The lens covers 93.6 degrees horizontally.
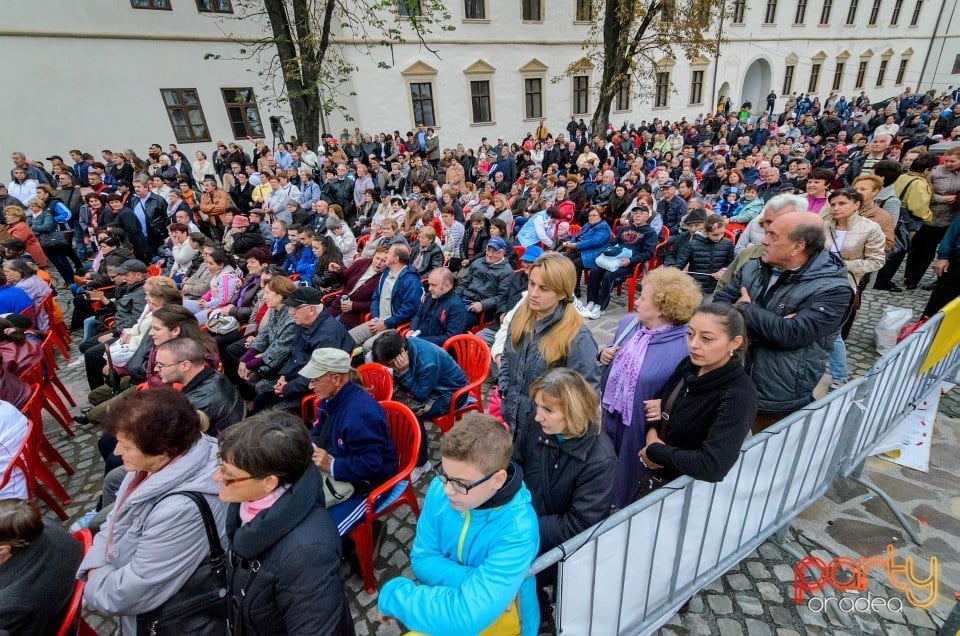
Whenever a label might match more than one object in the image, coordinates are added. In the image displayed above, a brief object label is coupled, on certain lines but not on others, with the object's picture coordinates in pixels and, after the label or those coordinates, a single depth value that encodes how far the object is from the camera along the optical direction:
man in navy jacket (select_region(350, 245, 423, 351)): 4.97
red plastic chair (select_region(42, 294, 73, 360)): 5.54
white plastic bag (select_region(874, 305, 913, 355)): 4.71
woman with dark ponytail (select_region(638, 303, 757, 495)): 1.91
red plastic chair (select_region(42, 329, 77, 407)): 4.42
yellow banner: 2.97
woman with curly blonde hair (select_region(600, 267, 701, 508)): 2.44
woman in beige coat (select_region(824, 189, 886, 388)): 3.95
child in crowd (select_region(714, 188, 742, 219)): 7.70
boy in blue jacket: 1.50
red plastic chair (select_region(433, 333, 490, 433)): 3.67
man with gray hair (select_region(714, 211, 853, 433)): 2.40
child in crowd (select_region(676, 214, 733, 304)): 5.46
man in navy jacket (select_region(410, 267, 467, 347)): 4.45
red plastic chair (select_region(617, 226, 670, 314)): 6.29
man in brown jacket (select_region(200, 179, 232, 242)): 9.31
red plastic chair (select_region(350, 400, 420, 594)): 2.63
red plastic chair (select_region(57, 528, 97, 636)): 1.92
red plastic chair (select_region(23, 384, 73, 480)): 3.52
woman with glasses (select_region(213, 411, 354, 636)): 1.69
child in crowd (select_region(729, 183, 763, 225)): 6.86
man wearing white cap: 2.57
